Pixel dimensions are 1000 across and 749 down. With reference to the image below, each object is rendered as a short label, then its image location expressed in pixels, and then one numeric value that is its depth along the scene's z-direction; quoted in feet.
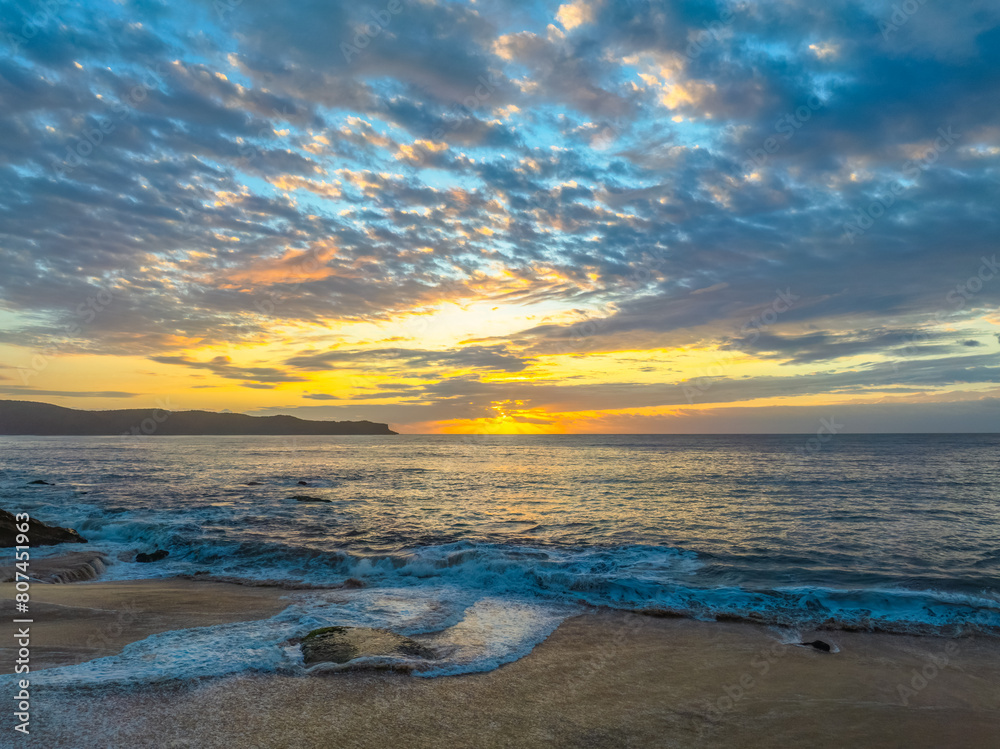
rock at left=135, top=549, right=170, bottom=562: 66.59
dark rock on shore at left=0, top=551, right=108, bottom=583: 53.62
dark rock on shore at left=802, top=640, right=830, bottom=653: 37.40
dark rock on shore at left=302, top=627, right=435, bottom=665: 32.01
